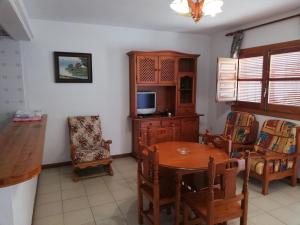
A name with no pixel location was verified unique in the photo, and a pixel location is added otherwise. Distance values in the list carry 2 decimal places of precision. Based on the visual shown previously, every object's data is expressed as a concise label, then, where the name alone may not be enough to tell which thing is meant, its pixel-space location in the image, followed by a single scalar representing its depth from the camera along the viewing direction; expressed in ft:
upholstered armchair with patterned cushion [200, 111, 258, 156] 12.78
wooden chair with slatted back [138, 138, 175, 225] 6.82
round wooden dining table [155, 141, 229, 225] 6.93
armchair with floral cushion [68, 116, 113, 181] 11.60
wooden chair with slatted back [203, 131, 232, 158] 8.21
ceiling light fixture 6.81
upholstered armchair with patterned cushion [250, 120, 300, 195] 10.18
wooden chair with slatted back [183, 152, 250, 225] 5.95
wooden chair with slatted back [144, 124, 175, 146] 14.01
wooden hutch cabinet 13.75
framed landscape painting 12.70
